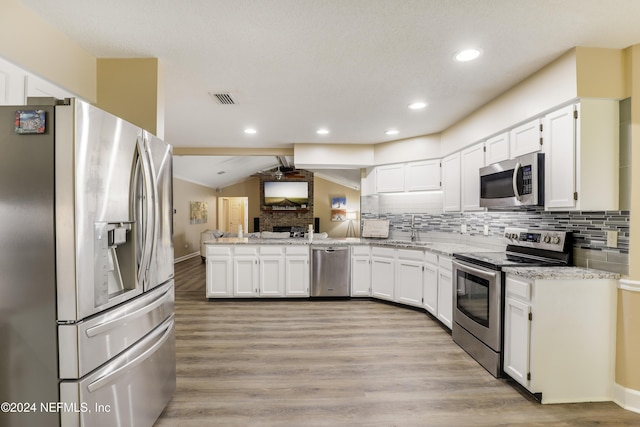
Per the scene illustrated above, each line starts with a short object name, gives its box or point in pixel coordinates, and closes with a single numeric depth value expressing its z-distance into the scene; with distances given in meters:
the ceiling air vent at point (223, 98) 2.87
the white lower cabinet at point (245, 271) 4.41
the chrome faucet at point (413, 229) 4.55
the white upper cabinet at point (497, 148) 2.77
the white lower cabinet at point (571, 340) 2.07
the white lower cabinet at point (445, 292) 3.21
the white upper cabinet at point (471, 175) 3.23
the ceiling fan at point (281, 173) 10.93
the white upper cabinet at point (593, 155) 2.09
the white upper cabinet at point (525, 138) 2.41
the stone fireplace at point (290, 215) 11.42
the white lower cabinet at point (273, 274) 4.44
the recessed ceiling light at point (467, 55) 2.11
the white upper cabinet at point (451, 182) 3.68
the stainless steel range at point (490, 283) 2.38
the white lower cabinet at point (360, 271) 4.48
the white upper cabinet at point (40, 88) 1.66
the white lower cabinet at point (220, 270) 4.42
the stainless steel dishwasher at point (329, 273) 4.48
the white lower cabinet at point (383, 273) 4.24
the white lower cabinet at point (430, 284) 3.56
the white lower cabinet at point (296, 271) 4.46
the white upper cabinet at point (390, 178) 4.59
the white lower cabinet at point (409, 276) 3.90
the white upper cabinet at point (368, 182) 4.93
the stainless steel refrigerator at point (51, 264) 1.25
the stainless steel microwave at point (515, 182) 2.36
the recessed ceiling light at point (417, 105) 3.12
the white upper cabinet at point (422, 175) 4.17
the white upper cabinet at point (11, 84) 1.52
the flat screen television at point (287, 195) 11.34
